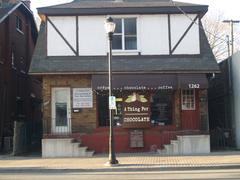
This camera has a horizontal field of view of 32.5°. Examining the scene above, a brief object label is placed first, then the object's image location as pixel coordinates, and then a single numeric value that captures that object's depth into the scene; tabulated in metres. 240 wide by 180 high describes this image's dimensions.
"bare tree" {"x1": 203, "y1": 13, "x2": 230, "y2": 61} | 39.63
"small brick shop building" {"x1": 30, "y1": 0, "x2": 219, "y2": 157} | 19.85
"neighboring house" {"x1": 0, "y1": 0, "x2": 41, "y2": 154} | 22.15
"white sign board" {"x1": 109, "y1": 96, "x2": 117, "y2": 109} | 16.19
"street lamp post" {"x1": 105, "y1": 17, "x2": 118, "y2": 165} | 15.79
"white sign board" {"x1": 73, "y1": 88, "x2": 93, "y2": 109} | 20.19
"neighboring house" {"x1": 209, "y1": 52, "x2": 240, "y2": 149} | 20.63
